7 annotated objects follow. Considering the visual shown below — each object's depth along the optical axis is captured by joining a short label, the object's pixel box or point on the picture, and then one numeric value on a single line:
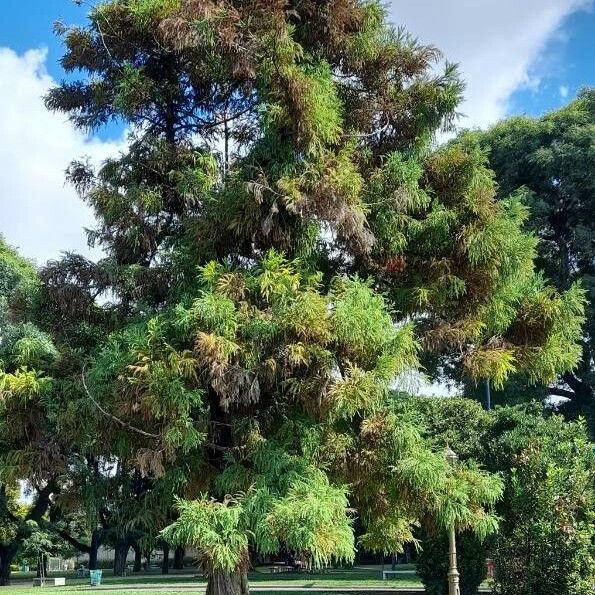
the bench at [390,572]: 23.16
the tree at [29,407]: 8.17
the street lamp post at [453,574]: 11.30
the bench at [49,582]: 31.84
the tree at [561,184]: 23.08
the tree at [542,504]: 10.39
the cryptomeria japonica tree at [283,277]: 7.30
